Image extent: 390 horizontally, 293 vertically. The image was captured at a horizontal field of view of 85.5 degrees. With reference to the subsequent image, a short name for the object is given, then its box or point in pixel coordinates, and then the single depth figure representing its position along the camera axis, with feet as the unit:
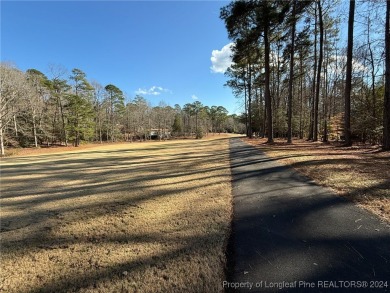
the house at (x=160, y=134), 225.76
